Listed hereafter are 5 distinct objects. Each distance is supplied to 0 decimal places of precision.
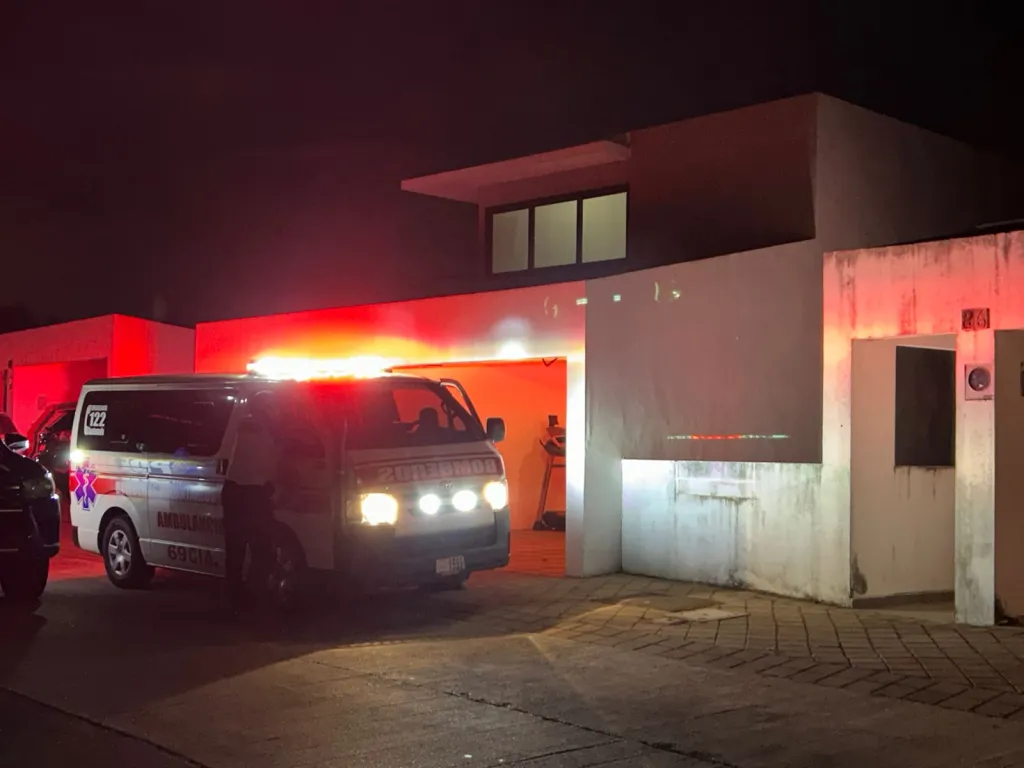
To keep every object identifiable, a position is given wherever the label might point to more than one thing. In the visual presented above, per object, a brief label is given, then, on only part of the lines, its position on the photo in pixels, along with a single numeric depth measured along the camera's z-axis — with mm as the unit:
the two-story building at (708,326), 10977
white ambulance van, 9734
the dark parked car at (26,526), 10375
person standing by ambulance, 10289
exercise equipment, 16938
